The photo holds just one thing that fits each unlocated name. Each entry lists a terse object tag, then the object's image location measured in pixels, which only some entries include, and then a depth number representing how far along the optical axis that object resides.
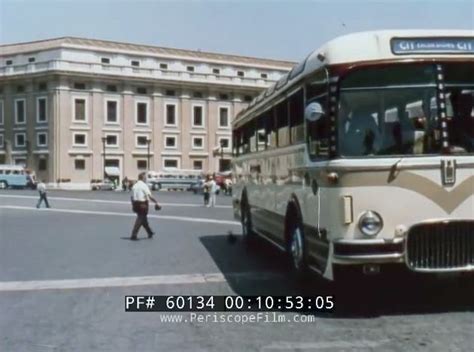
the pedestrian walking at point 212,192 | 35.06
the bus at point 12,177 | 75.12
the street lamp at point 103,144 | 83.50
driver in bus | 7.57
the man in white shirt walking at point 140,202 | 17.59
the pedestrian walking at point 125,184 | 71.88
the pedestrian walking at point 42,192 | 34.50
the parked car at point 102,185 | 77.88
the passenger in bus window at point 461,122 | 7.59
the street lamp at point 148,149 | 87.50
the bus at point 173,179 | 76.38
